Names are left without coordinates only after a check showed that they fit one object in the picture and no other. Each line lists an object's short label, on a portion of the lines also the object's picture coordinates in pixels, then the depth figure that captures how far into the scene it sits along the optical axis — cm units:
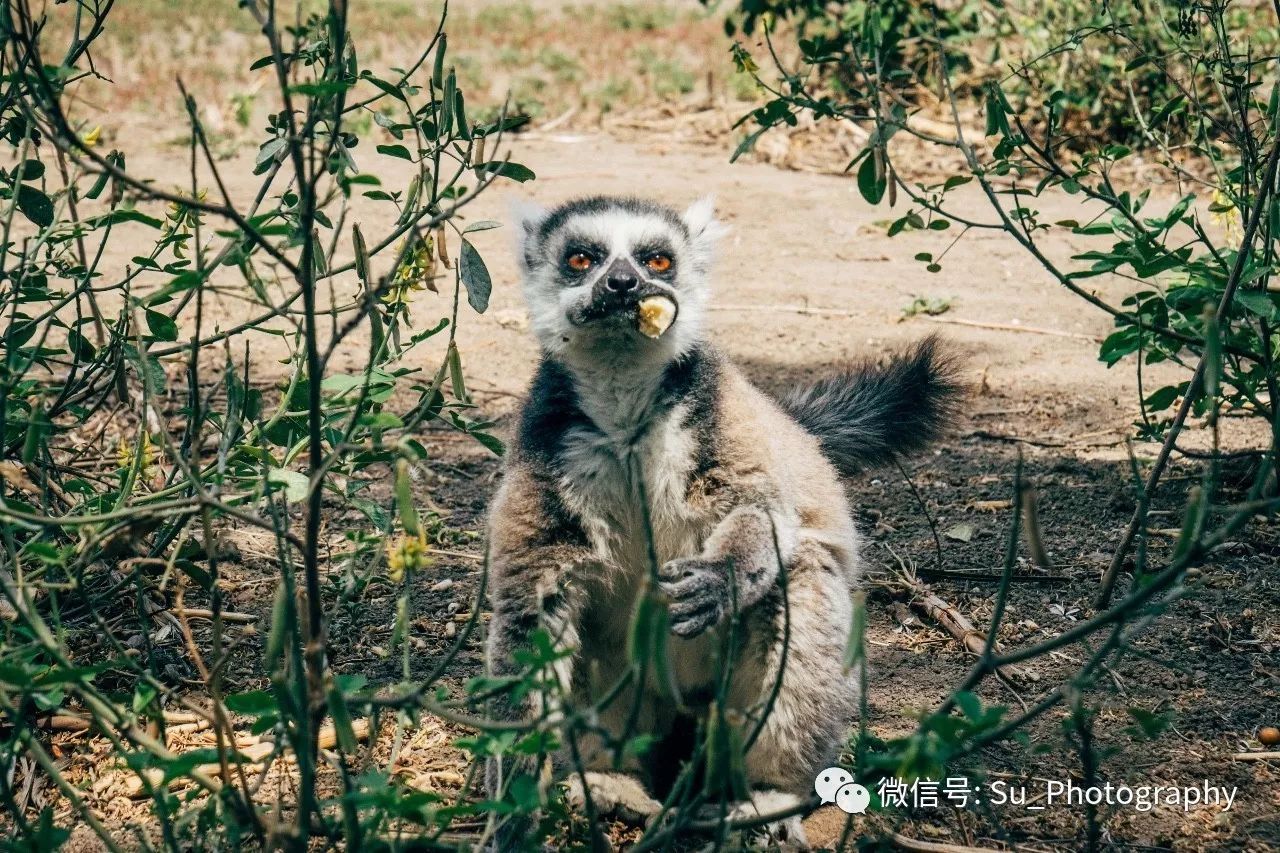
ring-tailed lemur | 313
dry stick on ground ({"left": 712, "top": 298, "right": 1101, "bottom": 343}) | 640
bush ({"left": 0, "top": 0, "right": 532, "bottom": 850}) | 202
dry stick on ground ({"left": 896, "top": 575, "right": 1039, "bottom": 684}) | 368
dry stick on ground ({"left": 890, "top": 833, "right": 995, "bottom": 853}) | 271
